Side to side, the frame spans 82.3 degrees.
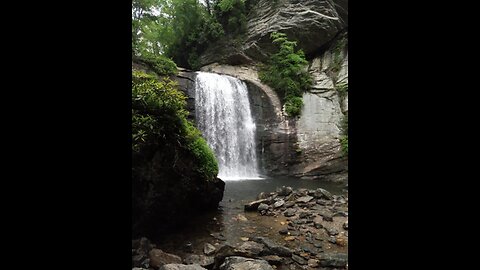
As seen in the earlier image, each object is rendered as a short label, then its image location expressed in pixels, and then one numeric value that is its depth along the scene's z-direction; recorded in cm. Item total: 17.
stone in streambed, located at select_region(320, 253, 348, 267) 387
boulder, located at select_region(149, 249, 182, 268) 371
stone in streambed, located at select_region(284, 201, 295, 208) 687
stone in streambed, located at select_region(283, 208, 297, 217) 630
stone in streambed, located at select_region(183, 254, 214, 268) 385
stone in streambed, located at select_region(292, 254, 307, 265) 400
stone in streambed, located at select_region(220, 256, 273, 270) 346
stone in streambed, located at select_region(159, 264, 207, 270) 330
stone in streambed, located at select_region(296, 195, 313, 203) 721
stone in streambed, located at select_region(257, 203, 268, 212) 662
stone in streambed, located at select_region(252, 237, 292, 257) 413
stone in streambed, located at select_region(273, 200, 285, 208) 683
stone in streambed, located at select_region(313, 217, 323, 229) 555
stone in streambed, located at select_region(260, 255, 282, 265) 389
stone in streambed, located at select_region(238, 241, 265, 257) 400
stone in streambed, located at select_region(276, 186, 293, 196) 787
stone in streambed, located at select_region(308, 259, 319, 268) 390
